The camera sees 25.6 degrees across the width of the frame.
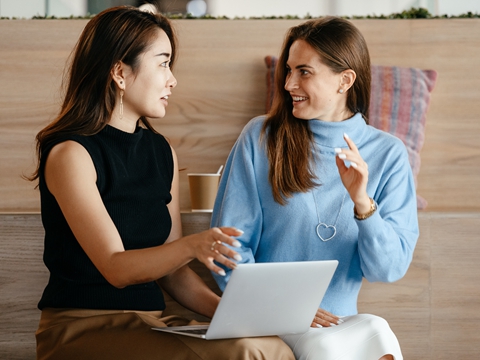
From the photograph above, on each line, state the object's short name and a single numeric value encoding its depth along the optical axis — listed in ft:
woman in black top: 6.64
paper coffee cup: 8.29
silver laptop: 6.27
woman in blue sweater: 7.66
